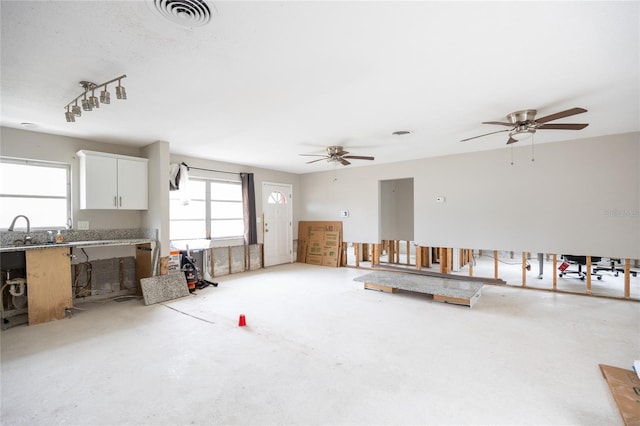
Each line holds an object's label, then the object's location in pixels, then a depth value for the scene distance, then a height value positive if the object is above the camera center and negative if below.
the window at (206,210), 5.59 +0.09
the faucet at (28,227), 3.81 -0.15
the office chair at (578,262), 5.50 -1.01
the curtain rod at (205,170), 5.57 +0.97
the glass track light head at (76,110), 2.63 +0.99
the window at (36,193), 3.86 +0.33
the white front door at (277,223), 7.29 -0.26
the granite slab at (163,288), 4.35 -1.19
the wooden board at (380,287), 4.87 -1.33
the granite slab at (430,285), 4.22 -1.22
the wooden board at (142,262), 4.70 -0.81
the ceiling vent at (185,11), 1.61 +1.21
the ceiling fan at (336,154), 4.95 +1.06
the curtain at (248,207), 6.64 +0.16
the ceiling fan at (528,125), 3.20 +1.03
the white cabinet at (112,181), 4.22 +0.53
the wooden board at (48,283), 3.53 -0.88
